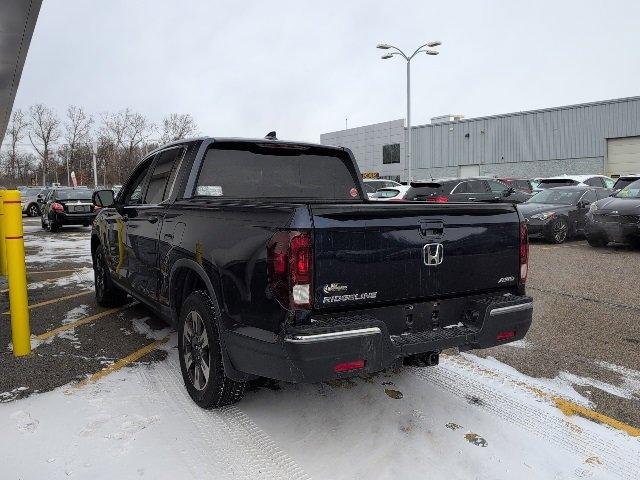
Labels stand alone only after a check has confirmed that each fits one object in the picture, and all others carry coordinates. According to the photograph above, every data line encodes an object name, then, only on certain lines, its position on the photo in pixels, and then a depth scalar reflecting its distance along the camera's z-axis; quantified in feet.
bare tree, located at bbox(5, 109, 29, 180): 239.30
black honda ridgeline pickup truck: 8.63
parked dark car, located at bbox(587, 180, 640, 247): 34.30
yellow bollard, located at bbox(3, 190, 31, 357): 14.67
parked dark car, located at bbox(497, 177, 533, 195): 67.14
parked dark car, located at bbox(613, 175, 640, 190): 48.57
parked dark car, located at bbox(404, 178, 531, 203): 52.19
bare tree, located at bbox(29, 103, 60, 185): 248.93
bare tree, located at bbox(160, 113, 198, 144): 209.44
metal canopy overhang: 25.18
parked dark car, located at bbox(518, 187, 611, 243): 40.81
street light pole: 89.37
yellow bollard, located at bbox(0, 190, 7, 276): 30.45
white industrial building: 119.34
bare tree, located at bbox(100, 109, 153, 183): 213.66
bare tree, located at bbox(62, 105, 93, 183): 236.43
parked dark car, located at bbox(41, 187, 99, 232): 60.39
